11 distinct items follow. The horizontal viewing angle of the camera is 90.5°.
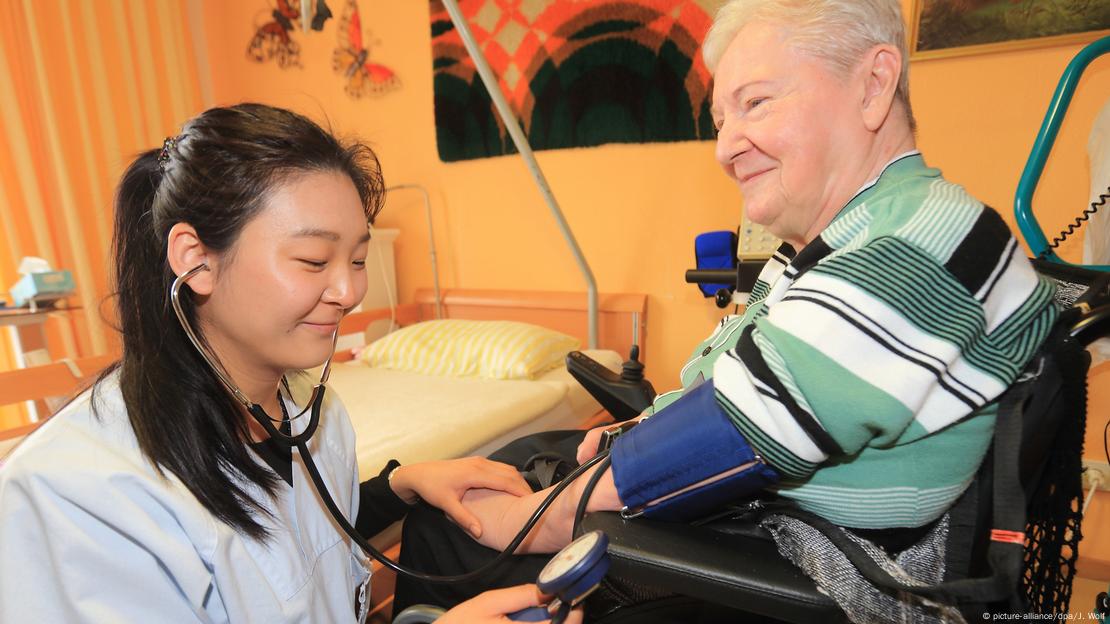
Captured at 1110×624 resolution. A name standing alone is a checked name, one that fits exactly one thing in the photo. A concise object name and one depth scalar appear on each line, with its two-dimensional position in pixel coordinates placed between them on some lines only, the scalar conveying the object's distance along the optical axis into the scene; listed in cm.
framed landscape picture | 145
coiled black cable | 99
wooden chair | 135
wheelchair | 48
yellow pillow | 189
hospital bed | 135
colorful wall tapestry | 195
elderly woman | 49
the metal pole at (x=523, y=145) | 135
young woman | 54
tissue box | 178
